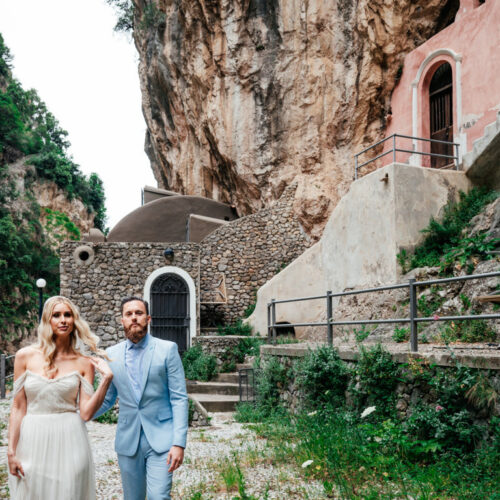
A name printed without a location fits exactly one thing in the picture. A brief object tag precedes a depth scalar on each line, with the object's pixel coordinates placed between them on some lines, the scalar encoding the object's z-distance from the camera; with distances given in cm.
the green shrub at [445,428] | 476
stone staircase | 1067
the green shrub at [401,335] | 847
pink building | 1295
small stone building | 1622
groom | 314
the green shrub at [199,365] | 1347
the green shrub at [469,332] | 678
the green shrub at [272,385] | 871
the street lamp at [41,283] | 1499
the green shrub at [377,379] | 583
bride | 296
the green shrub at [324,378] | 684
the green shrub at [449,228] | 1087
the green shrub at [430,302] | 942
